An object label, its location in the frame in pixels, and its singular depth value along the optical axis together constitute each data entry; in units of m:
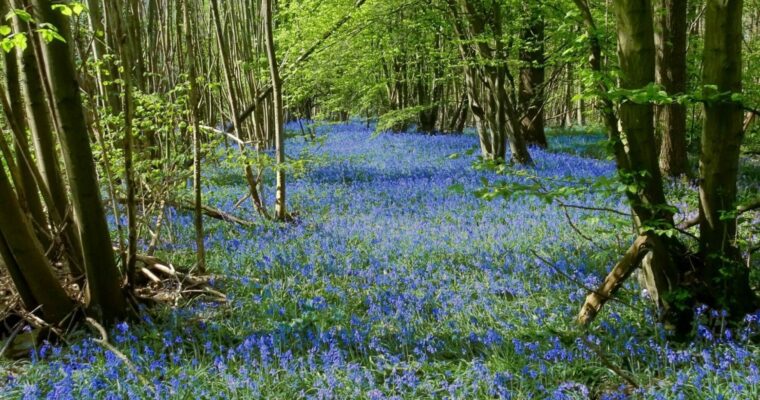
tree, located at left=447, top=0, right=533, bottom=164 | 11.38
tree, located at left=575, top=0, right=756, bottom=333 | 3.44
